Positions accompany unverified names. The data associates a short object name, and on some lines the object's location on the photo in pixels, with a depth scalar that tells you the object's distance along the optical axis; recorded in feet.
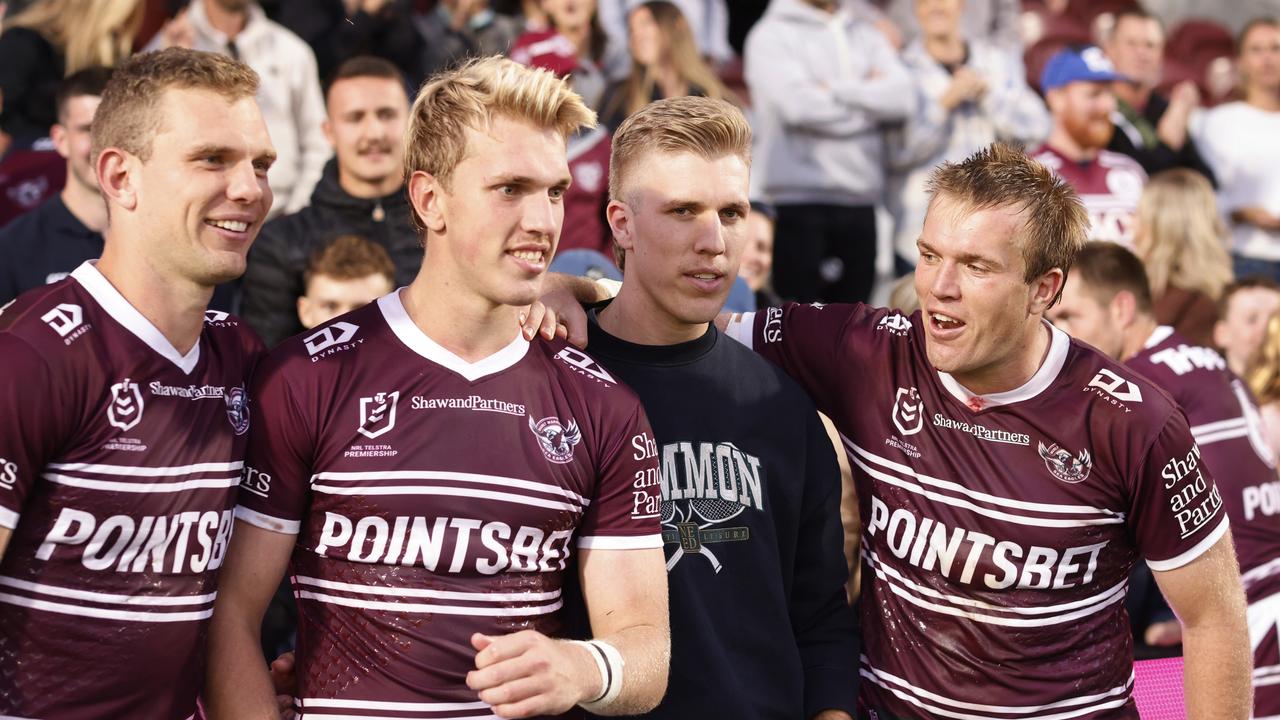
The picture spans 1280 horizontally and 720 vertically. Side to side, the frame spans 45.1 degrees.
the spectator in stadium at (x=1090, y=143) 31.73
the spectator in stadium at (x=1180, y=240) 29.86
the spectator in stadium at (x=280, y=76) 27.99
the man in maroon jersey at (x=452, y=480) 11.80
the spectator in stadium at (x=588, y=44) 29.81
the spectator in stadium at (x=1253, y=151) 36.83
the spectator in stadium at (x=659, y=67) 29.37
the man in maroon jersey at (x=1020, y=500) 13.69
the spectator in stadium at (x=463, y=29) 31.12
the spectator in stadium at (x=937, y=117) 32.94
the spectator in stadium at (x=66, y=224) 21.95
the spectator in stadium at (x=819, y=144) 31.42
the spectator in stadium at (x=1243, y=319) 28.73
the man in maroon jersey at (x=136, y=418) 11.10
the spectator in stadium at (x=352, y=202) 22.93
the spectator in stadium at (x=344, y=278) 21.38
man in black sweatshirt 13.43
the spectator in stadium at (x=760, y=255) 27.09
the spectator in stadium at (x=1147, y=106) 36.65
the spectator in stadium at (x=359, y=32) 30.27
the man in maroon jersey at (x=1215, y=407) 20.39
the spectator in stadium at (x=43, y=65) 26.61
